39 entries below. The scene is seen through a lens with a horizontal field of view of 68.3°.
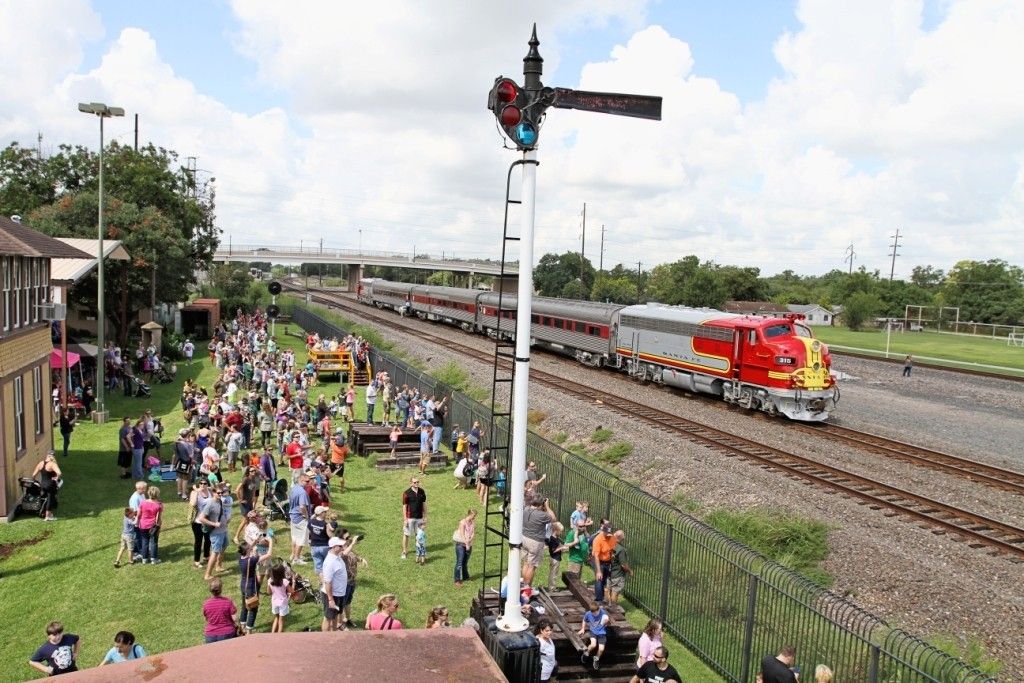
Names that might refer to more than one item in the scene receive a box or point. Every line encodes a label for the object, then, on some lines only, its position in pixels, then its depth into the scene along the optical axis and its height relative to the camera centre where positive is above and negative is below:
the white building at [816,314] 87.69 -1.81
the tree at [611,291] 87.62 -0.39
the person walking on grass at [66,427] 19.39 -4.30
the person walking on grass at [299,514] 12.79 -4.13
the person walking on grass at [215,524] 12.01 -4.12
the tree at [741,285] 85.31 +1.14
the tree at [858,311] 78.38 -1.12
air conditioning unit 18.59 -1.32
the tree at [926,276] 140.44 +5.41
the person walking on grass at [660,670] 8.20 -4.13
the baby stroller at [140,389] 28.17 -4.68
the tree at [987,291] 87.06 +1.93
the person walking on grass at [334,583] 10.00 -4.11
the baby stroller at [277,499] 15.16 -4.62
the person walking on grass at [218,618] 9.06 -4.20
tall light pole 22.67 -1.71
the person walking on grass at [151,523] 12.40 -4.29
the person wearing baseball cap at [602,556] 11.23 -4.01
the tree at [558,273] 96.56 +1.65
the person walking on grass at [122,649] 7.81 -4.02
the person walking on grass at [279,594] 10.26 -4.38
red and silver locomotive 24.17 -2.23
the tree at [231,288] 67.38 -2.00
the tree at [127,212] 36.72 +2.64
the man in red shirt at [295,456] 16.19 -3.98
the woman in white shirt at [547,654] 8.35 -4.08
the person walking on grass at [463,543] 12.22 -4.25
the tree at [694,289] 83.12 +0.32
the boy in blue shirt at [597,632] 9.16 -4.19
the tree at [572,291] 88.38 -0.56
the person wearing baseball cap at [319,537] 11.62 -4.10
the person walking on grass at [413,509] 13.22 -4.07
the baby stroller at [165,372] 31.61 -4.59
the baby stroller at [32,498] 15.06 -4.82
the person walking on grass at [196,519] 12.21 -4.16
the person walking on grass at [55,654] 8.09 -4.26
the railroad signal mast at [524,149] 6.29 +1.14
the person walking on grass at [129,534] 12.55 -4.55
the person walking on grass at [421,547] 13.09 -4.66
